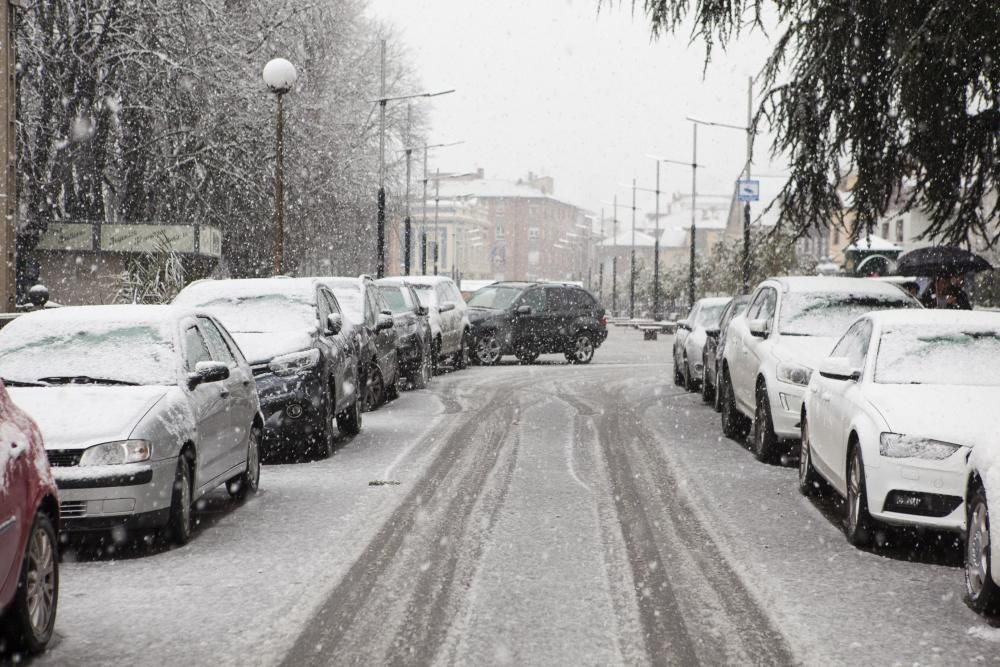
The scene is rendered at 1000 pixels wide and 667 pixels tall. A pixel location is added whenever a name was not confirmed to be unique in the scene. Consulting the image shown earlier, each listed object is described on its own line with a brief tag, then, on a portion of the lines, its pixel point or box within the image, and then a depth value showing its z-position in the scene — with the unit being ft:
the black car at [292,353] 38.93
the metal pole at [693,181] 161.56
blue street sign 108.37
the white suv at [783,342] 37.65
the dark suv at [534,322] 91.35
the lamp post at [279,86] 67.87
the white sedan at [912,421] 23.61
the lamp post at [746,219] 91.46
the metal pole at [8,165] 69.51
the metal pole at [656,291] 204.03
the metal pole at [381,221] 111.14
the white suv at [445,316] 76.84
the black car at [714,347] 51.93
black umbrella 66.85
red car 16.40
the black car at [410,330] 65.57
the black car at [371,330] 52.46
